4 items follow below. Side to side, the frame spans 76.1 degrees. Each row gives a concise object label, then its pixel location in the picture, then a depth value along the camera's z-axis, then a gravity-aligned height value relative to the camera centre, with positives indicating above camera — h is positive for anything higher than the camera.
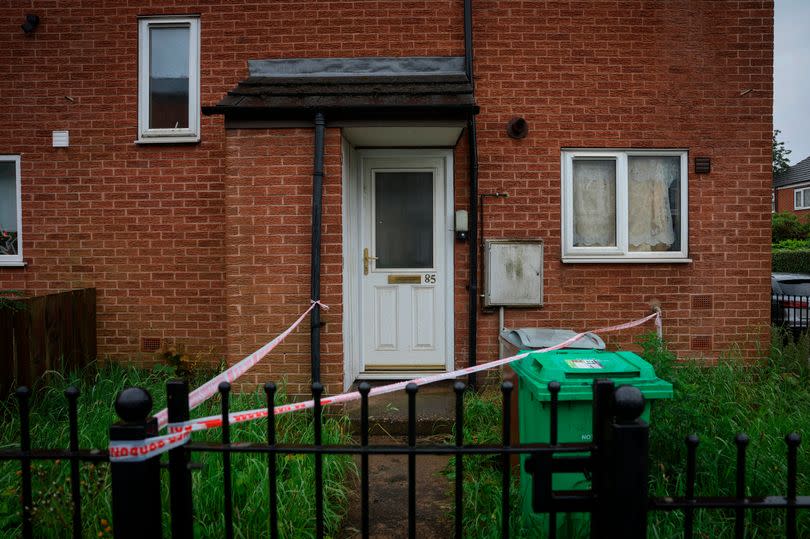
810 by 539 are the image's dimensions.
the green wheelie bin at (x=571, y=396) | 2.72 -0.70
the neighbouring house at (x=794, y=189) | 30.11 +4.61
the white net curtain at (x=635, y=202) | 5.88 +0.72
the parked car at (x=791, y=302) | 6.75 -0.50
